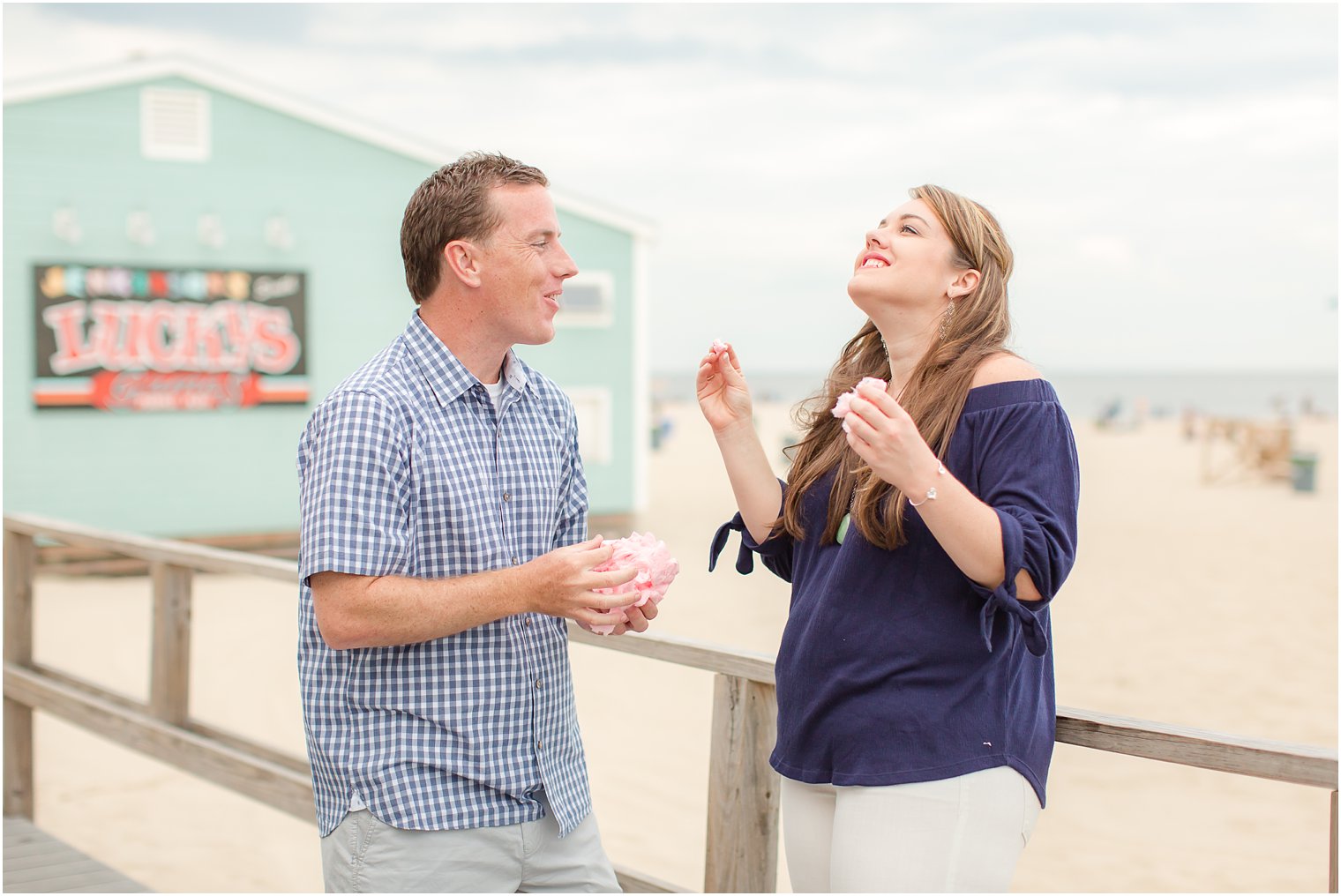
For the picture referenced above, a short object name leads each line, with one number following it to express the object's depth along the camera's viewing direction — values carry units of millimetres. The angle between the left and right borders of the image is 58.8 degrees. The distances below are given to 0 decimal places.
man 1824
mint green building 11703
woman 1716
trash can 21703
